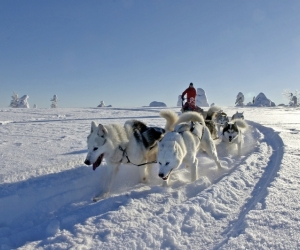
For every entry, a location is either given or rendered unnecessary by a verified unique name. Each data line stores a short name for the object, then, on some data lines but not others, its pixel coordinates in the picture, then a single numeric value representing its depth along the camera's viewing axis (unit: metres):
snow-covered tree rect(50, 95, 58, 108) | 53.56
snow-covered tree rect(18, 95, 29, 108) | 47.06
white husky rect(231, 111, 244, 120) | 9.87
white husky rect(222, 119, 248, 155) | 6.11
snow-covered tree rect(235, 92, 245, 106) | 50.03
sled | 9.11
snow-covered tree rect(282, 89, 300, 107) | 52.62
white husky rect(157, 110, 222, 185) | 3.46
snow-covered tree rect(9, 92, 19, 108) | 49.62
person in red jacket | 10.09
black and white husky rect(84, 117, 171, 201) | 3.45
